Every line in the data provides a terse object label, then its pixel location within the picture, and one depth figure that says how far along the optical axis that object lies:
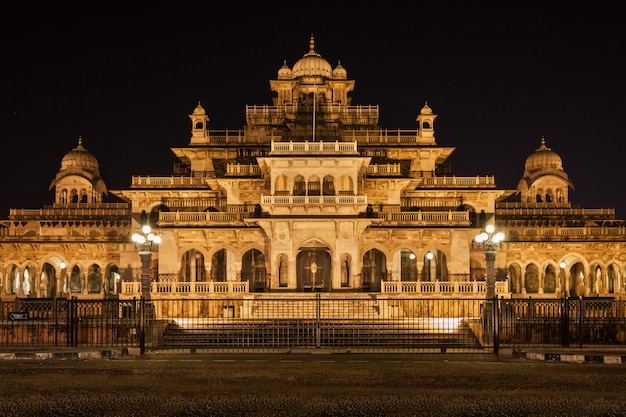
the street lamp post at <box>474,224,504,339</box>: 33.16
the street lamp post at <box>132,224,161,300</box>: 33.03
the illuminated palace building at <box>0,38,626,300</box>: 51.16
